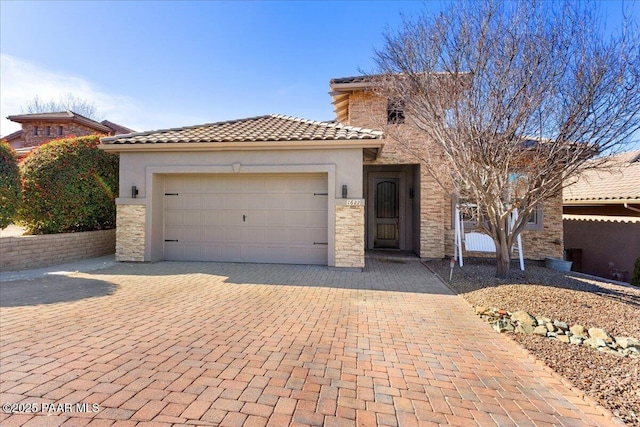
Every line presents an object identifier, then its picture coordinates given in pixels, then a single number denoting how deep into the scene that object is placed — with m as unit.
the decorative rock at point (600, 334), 3.65
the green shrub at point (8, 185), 7.21
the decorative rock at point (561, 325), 4.00
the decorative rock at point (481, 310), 4.67
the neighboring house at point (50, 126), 20.78
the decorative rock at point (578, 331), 3.84
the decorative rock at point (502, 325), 4.05
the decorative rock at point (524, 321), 3.97
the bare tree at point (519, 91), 5.18
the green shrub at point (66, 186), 8.20
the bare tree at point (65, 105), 31.59
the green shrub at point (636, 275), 7.98
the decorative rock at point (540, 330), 3.87
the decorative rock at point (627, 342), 3.47
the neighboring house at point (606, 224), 9.76
